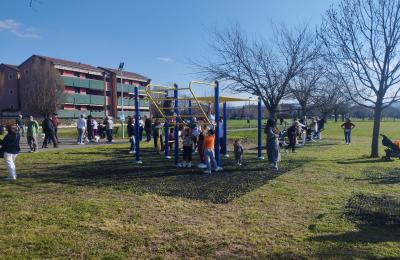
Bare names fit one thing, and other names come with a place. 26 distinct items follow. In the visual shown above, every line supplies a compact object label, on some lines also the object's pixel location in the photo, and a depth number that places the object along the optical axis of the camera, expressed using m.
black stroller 14.23
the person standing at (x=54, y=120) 21.25
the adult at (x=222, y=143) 14.54
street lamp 29.88
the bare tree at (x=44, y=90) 53.66
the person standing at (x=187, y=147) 11.88
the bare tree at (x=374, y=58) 14.23
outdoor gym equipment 11.19
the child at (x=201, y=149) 11.61
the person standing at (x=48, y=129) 17.78
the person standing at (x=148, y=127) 21.48
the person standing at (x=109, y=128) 22.23
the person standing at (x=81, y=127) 20.89
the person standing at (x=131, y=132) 16.25
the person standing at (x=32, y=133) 16.11
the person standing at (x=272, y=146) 11.56
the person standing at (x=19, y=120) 23.11
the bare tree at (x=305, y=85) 21.92
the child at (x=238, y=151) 12.18
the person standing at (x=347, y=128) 21.81
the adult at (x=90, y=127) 22.56
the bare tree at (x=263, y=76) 20.75
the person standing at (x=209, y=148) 10.64
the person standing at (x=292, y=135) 16.48
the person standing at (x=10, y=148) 9.59
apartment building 59.00
